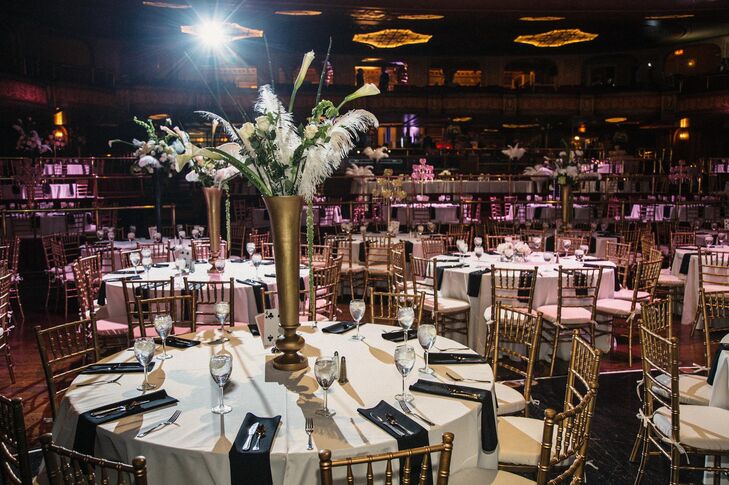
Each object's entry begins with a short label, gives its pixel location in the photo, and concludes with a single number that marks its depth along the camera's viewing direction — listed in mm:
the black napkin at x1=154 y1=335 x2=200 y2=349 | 3148
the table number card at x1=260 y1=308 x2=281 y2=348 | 2840
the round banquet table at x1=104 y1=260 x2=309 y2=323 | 4938
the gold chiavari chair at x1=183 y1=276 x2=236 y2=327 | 4465
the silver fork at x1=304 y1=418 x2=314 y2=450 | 1956
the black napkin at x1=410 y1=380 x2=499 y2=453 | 2350
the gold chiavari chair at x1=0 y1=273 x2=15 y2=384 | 4762
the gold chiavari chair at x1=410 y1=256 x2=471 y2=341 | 5379
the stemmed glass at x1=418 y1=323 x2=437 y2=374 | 2715
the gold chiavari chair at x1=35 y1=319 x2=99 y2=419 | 2764
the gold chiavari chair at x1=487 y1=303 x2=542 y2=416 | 3057
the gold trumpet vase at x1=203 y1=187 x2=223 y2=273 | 5234
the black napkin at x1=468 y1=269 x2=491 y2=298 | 5496
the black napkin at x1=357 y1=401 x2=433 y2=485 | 2006
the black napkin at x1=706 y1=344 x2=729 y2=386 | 3188
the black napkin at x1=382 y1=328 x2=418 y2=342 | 3207
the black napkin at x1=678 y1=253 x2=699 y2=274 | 6930
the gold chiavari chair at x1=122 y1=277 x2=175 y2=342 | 4409
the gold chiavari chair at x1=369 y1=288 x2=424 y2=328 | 3791
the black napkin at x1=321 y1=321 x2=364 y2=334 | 3375
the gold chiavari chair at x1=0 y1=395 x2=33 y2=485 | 1903
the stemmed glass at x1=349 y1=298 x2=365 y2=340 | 3166
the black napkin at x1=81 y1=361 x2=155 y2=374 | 2721
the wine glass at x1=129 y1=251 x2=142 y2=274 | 5242
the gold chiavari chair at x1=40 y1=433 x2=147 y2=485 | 1471
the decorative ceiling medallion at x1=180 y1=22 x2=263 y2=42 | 13805
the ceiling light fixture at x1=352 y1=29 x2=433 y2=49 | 16342
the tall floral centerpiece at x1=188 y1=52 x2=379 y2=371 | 2518
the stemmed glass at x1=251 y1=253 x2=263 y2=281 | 5543
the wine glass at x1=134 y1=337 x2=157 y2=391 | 2447
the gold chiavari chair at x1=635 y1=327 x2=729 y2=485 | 2787
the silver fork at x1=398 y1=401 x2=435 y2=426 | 2146
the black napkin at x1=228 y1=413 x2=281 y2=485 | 1884
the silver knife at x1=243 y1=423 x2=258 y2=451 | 1926
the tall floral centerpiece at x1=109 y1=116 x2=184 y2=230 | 5008
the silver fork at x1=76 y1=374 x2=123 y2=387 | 2582
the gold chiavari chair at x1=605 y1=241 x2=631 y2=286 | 6635
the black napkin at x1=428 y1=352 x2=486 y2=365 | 2850
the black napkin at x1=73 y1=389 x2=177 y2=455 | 2127
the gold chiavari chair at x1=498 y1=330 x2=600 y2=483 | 1830
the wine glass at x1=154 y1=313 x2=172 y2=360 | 2885
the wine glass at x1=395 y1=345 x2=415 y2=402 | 2291
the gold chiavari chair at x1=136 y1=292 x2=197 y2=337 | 3725
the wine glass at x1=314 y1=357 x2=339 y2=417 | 2105
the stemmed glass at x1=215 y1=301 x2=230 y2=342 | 3281
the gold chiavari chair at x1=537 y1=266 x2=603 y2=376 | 5113
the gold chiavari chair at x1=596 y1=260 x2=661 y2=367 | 5372
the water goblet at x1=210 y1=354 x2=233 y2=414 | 2160
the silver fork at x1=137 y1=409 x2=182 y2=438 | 2037
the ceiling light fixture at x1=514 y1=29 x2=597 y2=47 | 16391
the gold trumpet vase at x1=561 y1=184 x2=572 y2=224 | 8203
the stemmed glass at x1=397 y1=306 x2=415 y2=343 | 3064
